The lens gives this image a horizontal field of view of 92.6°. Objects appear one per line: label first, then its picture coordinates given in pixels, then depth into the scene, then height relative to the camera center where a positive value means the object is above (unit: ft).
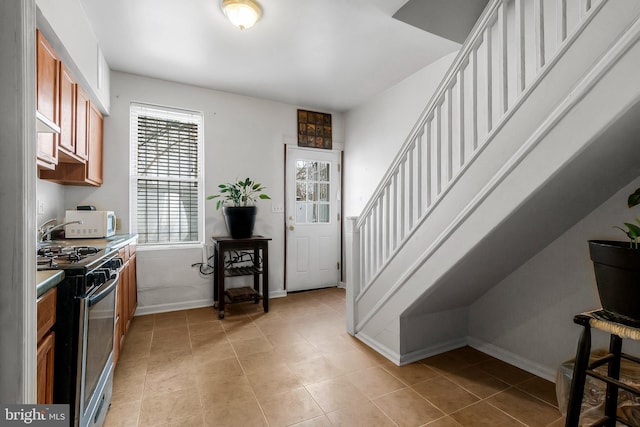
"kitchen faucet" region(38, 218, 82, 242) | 7.97 -0.57
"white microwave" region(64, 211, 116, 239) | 8.67 -0.40
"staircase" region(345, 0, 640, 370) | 4.14 +0.72
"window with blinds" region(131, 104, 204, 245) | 11.50 +1.44
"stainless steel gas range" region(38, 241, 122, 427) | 4.24 -1.83
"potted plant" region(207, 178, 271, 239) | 11.59 +0.16
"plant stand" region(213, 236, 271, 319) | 10.94 -2.27
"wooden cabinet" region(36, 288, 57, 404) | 3.69 -1.69
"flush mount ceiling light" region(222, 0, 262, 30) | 7.12 +4.80
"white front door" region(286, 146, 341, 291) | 14.29 -0.27
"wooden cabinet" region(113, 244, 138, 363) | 7.72 -2.48
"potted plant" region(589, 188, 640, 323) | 4.08 -0.86
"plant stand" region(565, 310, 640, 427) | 4.22 -2.26
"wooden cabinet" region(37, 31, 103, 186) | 5.91 +2.09
